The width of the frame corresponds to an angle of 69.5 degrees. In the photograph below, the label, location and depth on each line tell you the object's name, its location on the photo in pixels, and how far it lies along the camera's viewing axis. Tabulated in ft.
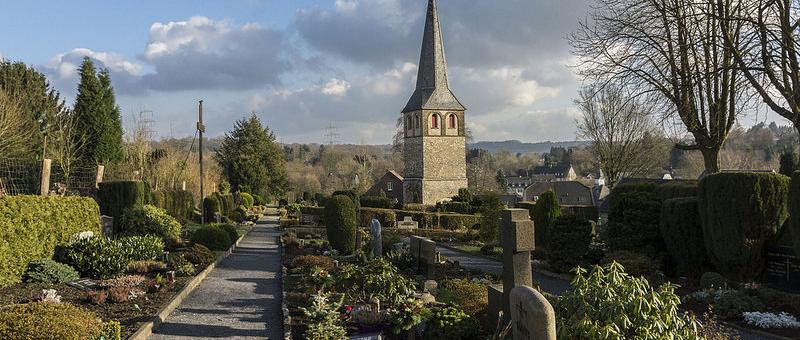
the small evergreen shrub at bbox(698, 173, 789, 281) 41.39
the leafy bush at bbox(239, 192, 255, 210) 155.12
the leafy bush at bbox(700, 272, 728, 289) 40.55
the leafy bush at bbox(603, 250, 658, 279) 44.34
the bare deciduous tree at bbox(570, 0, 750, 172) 55.11
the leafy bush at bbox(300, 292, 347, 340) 26.71
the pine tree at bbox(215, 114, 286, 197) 183.93
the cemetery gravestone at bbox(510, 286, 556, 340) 18.29
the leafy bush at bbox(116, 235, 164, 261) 48.26
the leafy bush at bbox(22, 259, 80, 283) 41.16
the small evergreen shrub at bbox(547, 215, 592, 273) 53.98
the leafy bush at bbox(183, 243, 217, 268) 51.80
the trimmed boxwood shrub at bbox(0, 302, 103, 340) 24.22
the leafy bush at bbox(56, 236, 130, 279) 44.42
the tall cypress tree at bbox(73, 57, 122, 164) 110.73
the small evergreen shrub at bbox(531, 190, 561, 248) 69.72
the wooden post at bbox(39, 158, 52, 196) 52.58
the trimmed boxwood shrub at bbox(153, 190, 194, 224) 92.63
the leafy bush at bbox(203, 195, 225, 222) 109.40
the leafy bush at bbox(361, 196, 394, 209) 144.66
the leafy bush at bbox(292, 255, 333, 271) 46.60
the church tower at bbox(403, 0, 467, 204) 168.04
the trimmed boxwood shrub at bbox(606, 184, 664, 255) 51.98
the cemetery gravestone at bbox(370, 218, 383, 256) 54.03
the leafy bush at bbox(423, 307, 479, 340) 26.25
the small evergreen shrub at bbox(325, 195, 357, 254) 61.26
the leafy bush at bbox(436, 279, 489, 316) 30.99
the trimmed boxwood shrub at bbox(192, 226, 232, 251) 61.16
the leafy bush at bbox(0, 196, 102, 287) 39.78
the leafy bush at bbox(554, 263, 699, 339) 19.21
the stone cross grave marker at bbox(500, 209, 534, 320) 26.61
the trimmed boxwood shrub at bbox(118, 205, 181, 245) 63.82
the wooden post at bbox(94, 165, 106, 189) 74.54
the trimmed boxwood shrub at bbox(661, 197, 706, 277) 46.78
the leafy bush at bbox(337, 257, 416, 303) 33.06
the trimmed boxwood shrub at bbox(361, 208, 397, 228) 113.39
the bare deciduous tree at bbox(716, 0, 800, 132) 46.39
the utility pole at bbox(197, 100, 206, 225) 100.22
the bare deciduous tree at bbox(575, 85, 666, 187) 117.08
